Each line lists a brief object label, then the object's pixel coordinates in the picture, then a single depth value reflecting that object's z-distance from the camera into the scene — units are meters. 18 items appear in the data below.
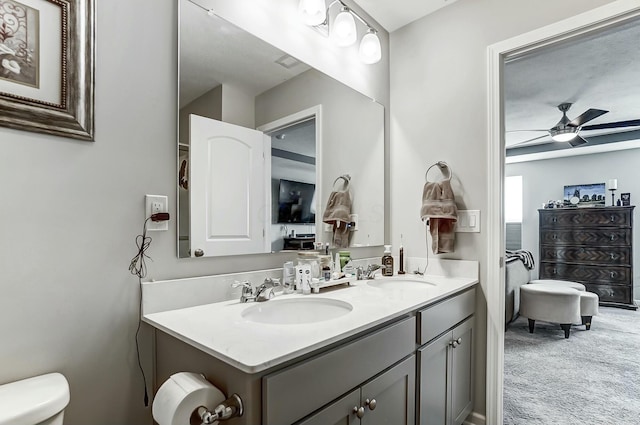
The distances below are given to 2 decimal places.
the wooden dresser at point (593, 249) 4.72
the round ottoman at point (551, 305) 3.43
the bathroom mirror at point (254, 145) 1.33
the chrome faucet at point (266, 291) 1.37
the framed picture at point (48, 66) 0.95
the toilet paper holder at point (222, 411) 0.81
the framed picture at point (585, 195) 5.20
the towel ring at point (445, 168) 2.07
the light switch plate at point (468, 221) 1.97
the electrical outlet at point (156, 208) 1.19
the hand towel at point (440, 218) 1.97
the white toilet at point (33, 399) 0.76
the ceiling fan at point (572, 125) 3.42
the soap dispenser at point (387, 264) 2.09
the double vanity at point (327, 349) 0.86
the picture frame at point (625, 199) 4.95
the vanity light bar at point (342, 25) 1.68
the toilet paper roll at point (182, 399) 0.84
